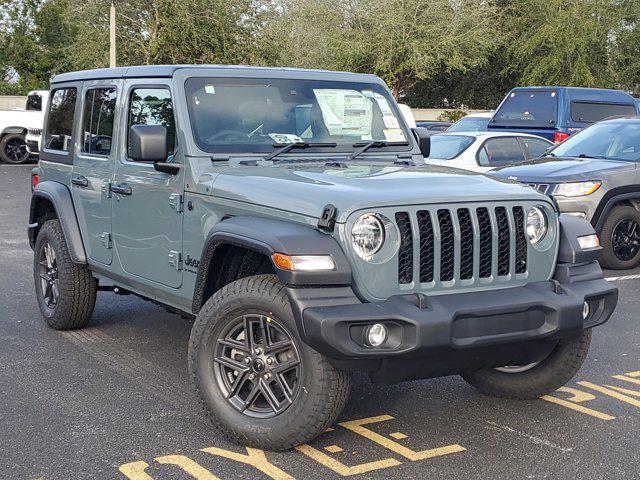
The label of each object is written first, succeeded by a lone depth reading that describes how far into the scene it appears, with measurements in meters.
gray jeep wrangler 4.36
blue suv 17.55
